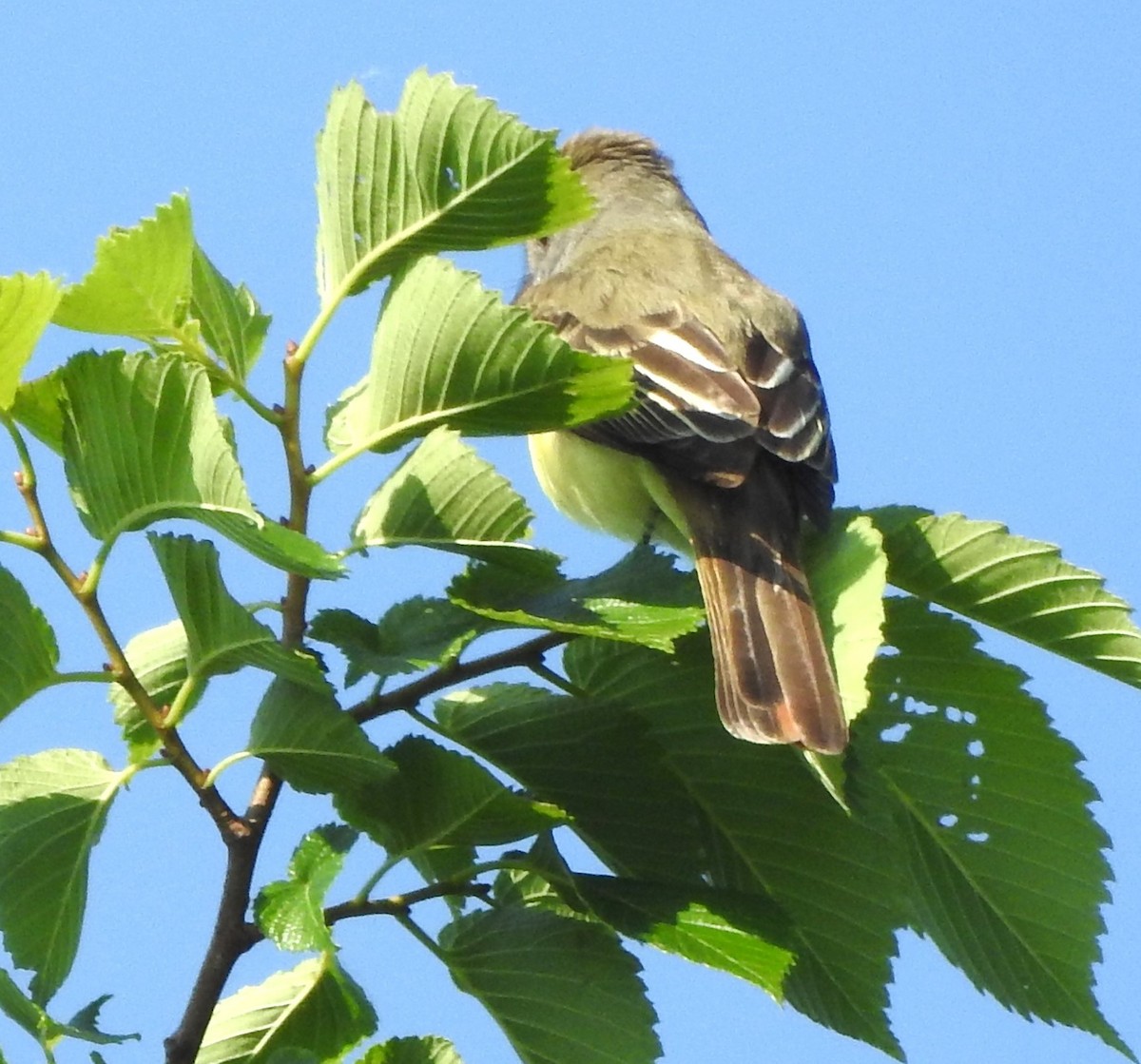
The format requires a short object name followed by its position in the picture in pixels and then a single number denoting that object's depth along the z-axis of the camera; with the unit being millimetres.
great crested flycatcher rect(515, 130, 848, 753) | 5543
